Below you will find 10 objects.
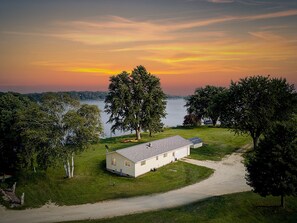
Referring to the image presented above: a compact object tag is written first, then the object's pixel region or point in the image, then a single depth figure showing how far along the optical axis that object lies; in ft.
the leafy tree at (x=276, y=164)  99.04
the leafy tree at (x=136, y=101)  229.25
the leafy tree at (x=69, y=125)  144.97
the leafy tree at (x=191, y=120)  321.93
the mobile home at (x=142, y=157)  157.07
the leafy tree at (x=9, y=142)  150.10
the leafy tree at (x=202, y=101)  314.55
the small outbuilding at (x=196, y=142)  215.92
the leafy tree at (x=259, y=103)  189.57
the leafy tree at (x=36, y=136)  140.67
